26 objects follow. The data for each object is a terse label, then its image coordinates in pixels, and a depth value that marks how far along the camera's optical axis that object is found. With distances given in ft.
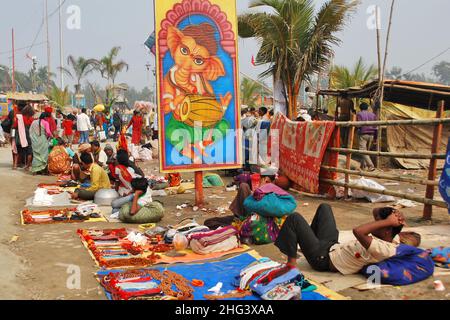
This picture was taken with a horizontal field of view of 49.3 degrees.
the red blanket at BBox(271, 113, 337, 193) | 30.22
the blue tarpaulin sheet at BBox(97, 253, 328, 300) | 14.52
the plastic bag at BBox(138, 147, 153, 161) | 54.24
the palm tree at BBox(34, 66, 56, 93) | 230.64
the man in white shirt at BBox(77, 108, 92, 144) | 67.03
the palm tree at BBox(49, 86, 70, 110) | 107.25
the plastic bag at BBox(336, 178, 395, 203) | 28.48
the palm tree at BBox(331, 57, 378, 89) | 64.69
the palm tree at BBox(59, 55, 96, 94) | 107.59
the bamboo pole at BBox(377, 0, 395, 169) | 36.74
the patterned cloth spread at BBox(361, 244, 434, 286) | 14.38
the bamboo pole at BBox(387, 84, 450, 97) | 37.73
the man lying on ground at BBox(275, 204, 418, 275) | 14.33
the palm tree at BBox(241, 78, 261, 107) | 105.40
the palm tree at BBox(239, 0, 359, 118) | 45.03
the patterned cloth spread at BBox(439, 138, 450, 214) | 18.90
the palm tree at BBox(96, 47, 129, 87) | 109.91
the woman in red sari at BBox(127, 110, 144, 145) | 56.03
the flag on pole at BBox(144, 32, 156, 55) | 40.98
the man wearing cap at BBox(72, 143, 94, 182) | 37.37
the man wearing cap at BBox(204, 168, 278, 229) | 20.77
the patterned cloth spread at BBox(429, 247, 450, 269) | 15.92
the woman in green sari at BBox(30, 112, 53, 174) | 41.68
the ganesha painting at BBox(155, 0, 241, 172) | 26.68
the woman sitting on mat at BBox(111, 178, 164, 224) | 24.41
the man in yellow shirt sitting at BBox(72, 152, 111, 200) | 30.63
